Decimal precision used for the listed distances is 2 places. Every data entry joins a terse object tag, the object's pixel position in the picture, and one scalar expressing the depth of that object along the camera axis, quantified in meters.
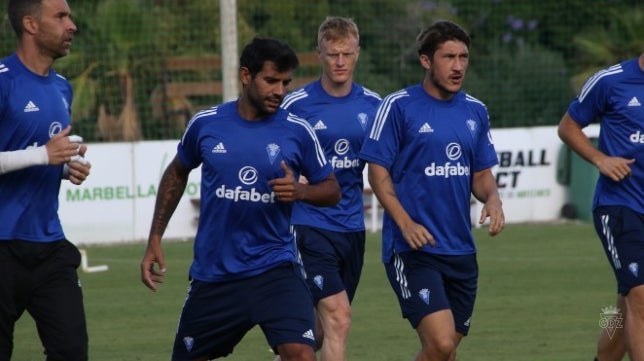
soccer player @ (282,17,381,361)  18.11
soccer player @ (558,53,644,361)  17.30
